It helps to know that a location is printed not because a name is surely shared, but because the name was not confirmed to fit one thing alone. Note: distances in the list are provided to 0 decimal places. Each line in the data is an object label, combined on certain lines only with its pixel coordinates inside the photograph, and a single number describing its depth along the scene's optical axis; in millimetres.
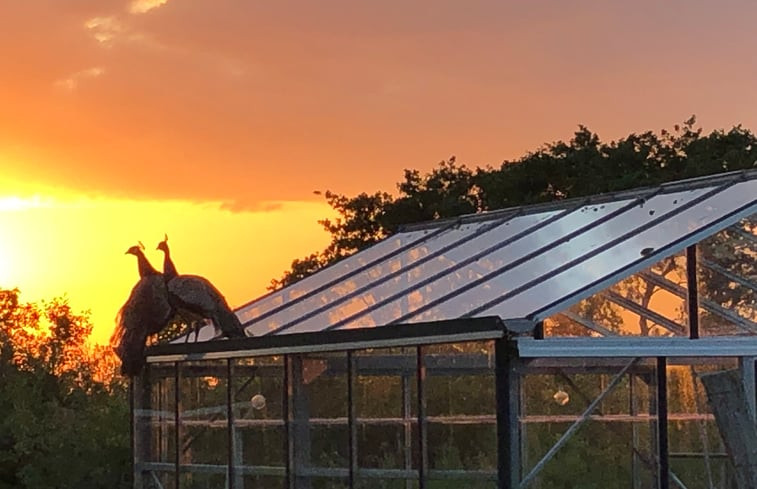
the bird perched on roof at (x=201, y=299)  13078
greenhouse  10227
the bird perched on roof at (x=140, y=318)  13875
